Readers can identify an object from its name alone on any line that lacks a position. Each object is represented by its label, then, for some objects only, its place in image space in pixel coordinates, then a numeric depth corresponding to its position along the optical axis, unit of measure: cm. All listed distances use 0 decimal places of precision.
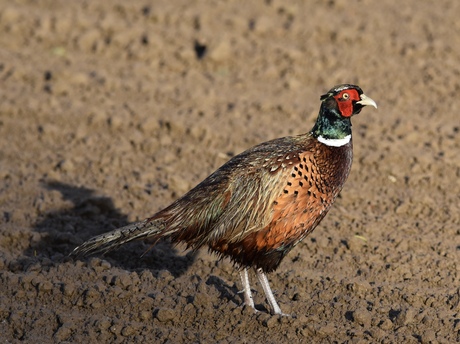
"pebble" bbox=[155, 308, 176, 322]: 955
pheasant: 949
